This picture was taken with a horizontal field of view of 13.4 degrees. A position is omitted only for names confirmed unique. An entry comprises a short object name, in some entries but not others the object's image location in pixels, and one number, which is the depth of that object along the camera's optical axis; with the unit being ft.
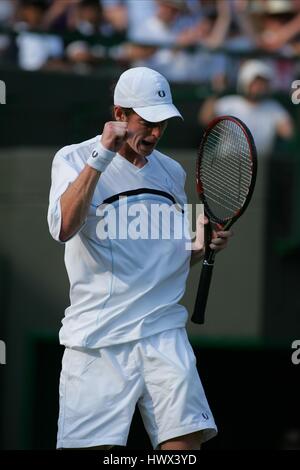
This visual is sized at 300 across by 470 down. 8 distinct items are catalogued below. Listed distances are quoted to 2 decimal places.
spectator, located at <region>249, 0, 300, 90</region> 37.37
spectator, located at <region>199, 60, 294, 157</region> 34.22
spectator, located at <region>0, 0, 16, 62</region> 35.40
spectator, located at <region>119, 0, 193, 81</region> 35.78
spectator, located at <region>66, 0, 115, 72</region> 36.39
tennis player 17.22
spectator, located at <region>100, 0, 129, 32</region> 36.86
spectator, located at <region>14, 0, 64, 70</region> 35.73
